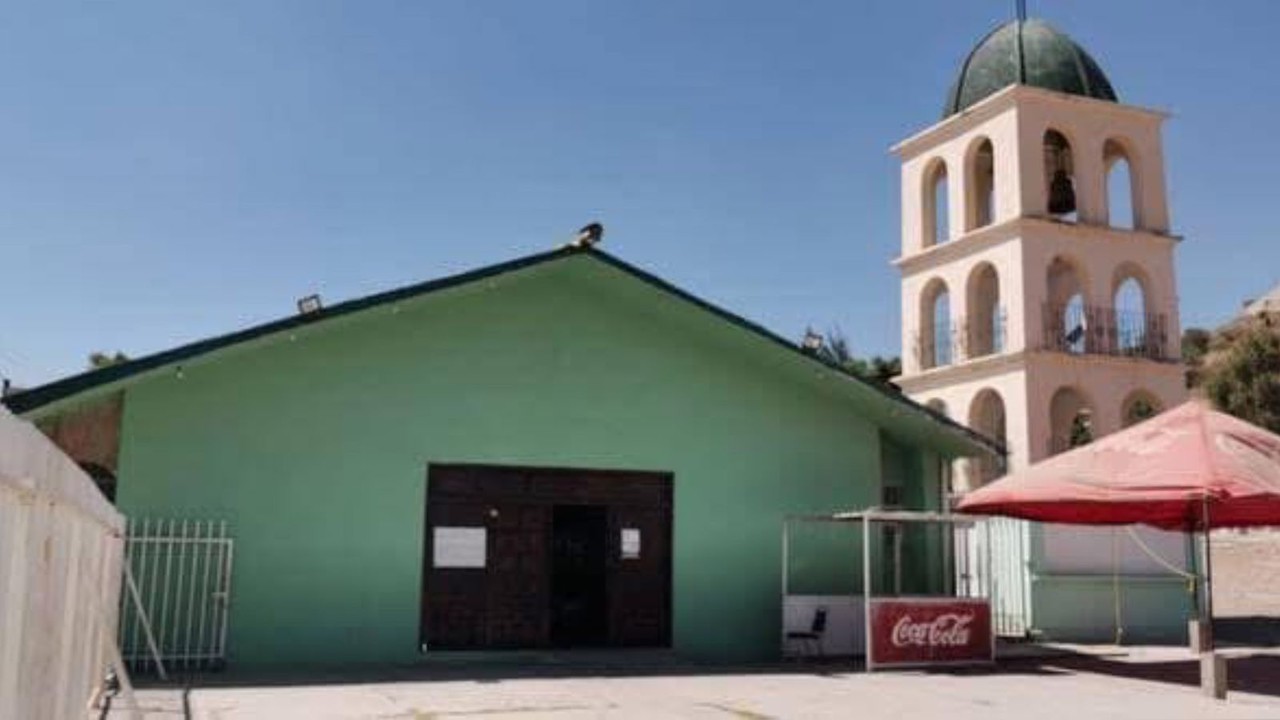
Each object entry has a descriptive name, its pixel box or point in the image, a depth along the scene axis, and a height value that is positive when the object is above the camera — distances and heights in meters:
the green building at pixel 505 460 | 15.30 +1.53
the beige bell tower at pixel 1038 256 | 25.41 +7.04
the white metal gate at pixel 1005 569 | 20.88 +0.22
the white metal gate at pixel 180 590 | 14.73 -0.28
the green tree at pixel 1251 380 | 38.66 +6.59
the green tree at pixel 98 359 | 38.97 +6.66
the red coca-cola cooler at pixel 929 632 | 15.84 -0.68
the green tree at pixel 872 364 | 38.53 +7.03
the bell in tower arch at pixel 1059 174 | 26.72 +9.07
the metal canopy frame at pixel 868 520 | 15.75 +0.81
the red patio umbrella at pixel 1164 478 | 13.66 +1.25
